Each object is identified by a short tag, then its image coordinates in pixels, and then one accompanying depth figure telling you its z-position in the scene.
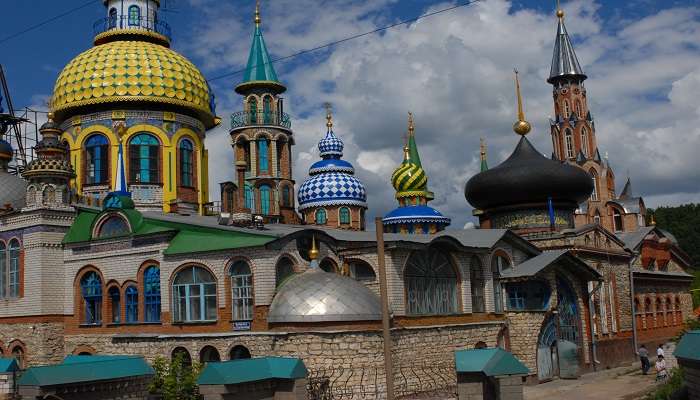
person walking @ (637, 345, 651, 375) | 23.88
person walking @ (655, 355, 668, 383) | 21.53
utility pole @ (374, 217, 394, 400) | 13.02
